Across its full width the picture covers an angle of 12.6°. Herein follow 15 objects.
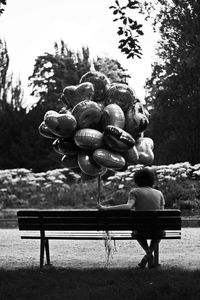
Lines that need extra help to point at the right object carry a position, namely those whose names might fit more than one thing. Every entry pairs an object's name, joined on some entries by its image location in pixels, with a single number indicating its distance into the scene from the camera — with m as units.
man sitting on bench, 11.61
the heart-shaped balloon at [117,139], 11.80
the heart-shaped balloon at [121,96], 12.51
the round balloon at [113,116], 12.12
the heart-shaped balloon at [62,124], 12.00
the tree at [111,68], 55.78
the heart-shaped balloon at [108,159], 11.87
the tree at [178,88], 45.19
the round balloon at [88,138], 11.90
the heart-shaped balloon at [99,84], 12.70
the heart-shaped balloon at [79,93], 12.46
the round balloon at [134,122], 12.38
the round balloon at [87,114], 12.10
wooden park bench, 11.23
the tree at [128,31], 11.37
